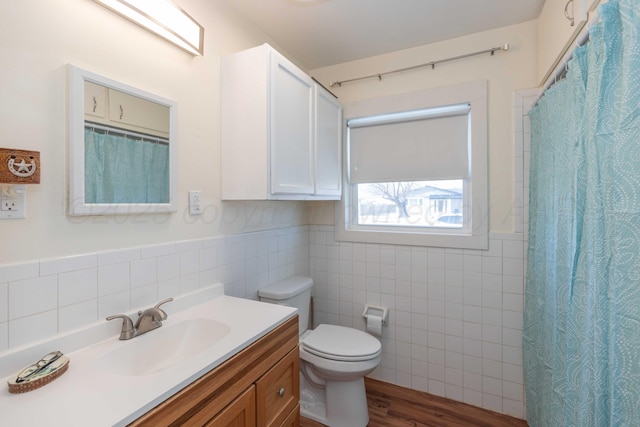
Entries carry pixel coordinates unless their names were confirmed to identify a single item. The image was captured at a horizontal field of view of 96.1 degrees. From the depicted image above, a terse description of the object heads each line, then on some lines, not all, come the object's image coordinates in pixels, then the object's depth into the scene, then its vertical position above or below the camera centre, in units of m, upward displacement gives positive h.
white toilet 1.66 -0.90
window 1.89 +0.31
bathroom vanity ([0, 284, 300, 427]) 0.69 -0.47
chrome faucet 1.05 -0.42
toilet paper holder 2.11 -0.75
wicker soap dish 0.74 -0.44
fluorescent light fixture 1.08 +0.79
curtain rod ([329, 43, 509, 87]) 1.80 +1.02
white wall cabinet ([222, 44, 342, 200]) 1.43 +0.45
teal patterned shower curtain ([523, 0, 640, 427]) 0.72 -0.06
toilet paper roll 2.06 -0.81
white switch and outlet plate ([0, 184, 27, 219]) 0.81 +0.03
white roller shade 1.97 +0.48
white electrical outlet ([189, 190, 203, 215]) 1.39 +0.05
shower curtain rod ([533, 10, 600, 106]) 1.00 +0.67
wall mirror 0.97 +0.25
